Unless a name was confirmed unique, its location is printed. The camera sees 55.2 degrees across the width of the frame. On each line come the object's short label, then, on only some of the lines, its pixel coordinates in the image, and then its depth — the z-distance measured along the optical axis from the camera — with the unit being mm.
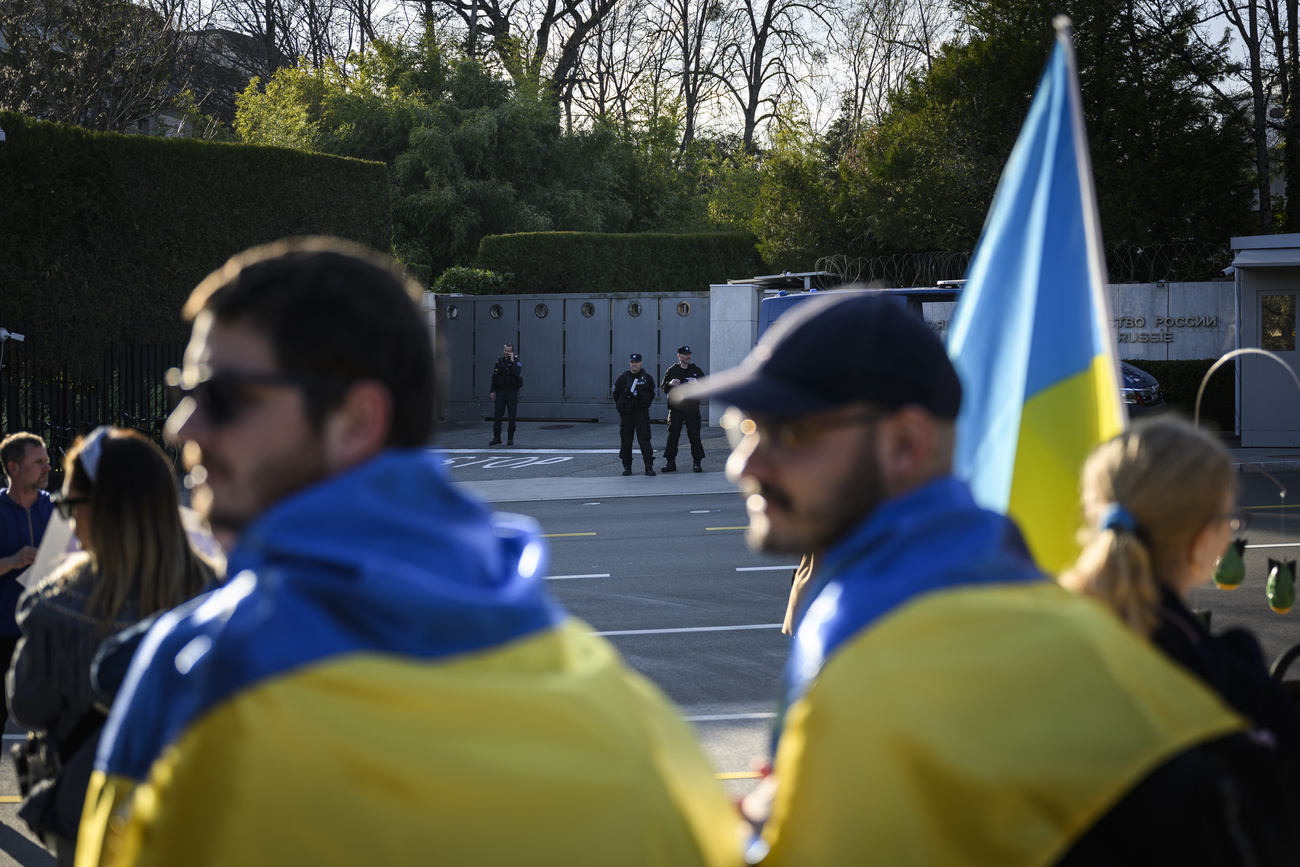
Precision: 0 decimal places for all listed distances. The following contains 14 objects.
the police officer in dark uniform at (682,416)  18656
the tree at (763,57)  37344
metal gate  25922
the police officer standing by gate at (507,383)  23094
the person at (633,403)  18781
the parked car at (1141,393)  19969
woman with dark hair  3207
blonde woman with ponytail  2123
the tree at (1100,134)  23391
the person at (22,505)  5406
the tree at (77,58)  21078
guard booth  19109
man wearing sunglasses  1162
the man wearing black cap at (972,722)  1336
